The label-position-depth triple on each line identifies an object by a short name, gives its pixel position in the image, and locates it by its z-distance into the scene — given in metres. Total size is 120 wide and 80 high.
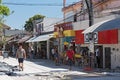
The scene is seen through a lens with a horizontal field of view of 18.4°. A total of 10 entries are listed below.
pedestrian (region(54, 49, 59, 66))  35.27
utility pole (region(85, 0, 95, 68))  28.15
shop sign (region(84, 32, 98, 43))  28.20
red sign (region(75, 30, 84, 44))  35.04
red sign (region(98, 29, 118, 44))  28.55
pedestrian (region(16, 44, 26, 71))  26.16
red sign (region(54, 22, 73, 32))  39.50
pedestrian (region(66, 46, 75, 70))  28.00
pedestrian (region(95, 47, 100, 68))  31.39
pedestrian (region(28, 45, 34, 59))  51.53
